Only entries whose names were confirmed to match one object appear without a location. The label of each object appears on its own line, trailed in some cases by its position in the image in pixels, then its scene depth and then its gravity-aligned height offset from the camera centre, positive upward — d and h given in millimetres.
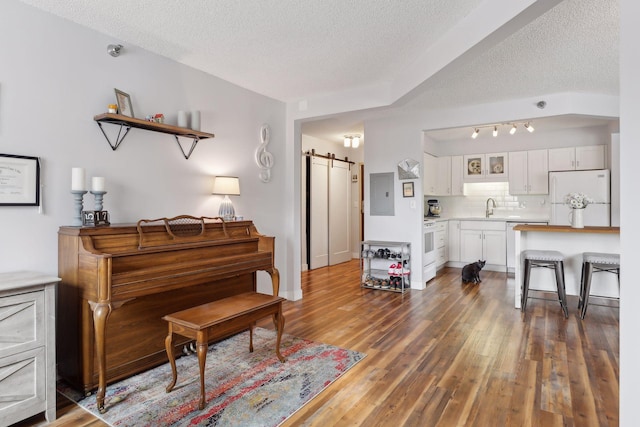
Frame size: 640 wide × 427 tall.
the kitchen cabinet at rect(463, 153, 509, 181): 6613 +844
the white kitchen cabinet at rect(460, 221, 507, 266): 6426 -540
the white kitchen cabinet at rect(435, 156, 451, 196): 7070 +753
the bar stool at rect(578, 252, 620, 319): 3703 -571
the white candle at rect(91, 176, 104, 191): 2535 +210
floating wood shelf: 2666 +708
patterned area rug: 2068 -1158
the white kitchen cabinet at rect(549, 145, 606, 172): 5852 +888
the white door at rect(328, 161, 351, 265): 7289 +14
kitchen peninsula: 4078 -426
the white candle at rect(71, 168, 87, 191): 2436 +236
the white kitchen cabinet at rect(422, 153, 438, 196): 6242 +700
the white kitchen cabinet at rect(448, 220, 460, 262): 6844 -547
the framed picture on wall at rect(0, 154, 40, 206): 2262 +217
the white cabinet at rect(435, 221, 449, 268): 6371 -563
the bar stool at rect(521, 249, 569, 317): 3910 -598
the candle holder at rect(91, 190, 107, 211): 2535 +112
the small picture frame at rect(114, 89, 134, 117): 2775 +861
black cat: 5551 -948
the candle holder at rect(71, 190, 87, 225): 2473 +40
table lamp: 3484 +226
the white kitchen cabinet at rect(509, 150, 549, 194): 6238 +702
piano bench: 2158 -683
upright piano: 2196 -472
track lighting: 5168 +1366
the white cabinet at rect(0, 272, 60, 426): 1893 -728
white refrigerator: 5457 +309
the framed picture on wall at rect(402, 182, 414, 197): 5242 +340
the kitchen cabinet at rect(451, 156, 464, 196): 6969 +703
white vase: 3947 -72
